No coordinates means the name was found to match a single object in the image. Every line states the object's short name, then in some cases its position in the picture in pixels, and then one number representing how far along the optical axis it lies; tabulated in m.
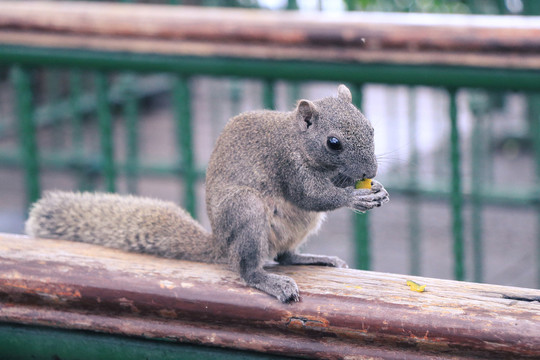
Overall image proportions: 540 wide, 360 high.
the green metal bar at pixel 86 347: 2.84
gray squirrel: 3.14
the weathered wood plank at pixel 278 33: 4.21
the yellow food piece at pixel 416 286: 2.80
